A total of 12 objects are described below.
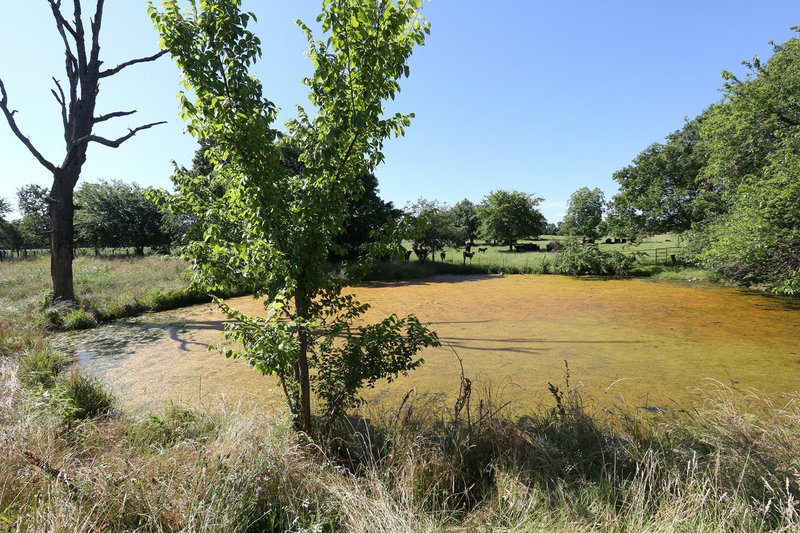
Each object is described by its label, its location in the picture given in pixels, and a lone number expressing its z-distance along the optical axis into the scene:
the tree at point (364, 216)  18.19
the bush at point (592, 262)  19.16
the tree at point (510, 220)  36.44
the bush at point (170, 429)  2.82
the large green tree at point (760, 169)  8.28
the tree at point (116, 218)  25.42
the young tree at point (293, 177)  2.27
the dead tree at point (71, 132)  8.49
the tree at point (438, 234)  22.69
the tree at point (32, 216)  29.31
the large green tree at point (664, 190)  20.58
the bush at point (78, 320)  7.97
